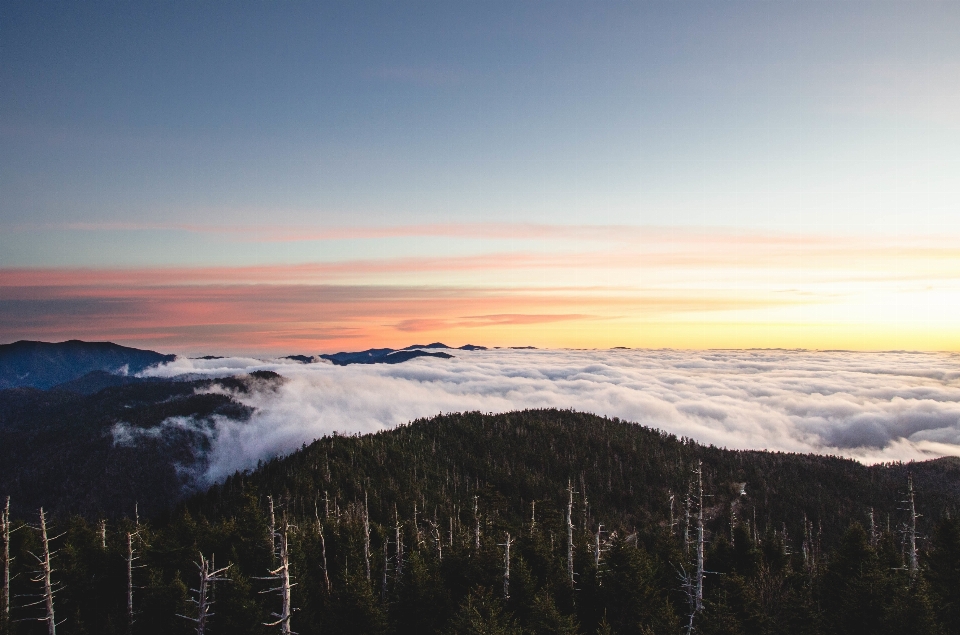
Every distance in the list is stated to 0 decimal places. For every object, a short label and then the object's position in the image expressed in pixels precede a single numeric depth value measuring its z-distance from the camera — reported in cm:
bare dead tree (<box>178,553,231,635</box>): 2691
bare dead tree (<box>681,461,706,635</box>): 3417
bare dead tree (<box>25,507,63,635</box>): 3253
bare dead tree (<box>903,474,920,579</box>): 4477
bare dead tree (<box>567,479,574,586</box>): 5070
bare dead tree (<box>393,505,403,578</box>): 5684
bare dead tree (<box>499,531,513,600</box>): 4351
